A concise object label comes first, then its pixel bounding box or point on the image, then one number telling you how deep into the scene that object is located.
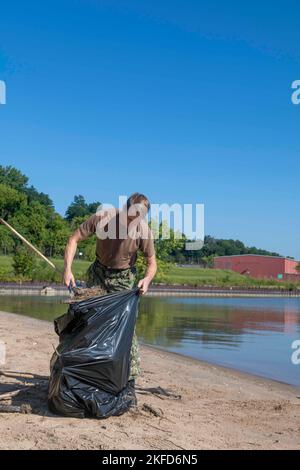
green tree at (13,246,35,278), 55.81
